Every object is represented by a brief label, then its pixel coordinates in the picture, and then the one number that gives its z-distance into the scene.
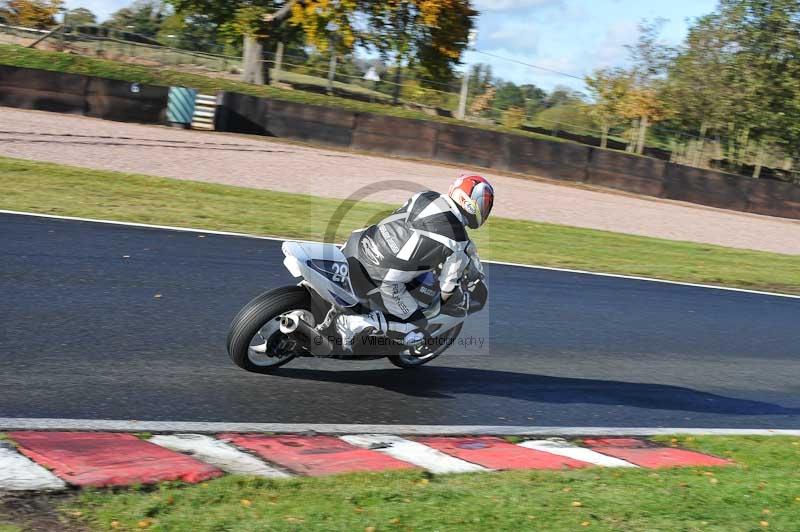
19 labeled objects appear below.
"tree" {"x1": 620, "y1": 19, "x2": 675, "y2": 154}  44.56
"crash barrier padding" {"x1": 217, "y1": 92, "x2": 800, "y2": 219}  26.66
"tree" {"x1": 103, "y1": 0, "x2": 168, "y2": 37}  69.50
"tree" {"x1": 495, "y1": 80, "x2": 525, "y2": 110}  39.91
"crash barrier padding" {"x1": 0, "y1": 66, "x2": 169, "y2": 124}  24.09
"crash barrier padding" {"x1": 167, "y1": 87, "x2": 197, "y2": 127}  25.88
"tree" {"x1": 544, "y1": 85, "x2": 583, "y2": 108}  40.84
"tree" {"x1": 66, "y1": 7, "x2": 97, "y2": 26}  39.28
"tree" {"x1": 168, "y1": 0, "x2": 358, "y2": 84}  34.34
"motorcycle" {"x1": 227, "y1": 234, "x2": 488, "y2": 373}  6.31
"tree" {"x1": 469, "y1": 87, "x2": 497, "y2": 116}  39.38
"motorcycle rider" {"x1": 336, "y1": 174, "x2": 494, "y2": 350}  6.35
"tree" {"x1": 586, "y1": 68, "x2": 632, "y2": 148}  45.31
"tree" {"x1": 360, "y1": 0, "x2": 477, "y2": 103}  35.31
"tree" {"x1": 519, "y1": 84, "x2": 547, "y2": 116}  40.03
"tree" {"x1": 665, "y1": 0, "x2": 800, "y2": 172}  40.16
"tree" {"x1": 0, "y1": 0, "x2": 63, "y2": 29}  51.47
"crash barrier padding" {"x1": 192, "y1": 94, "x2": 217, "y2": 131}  26.23
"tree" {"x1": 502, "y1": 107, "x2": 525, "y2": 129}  39.69
